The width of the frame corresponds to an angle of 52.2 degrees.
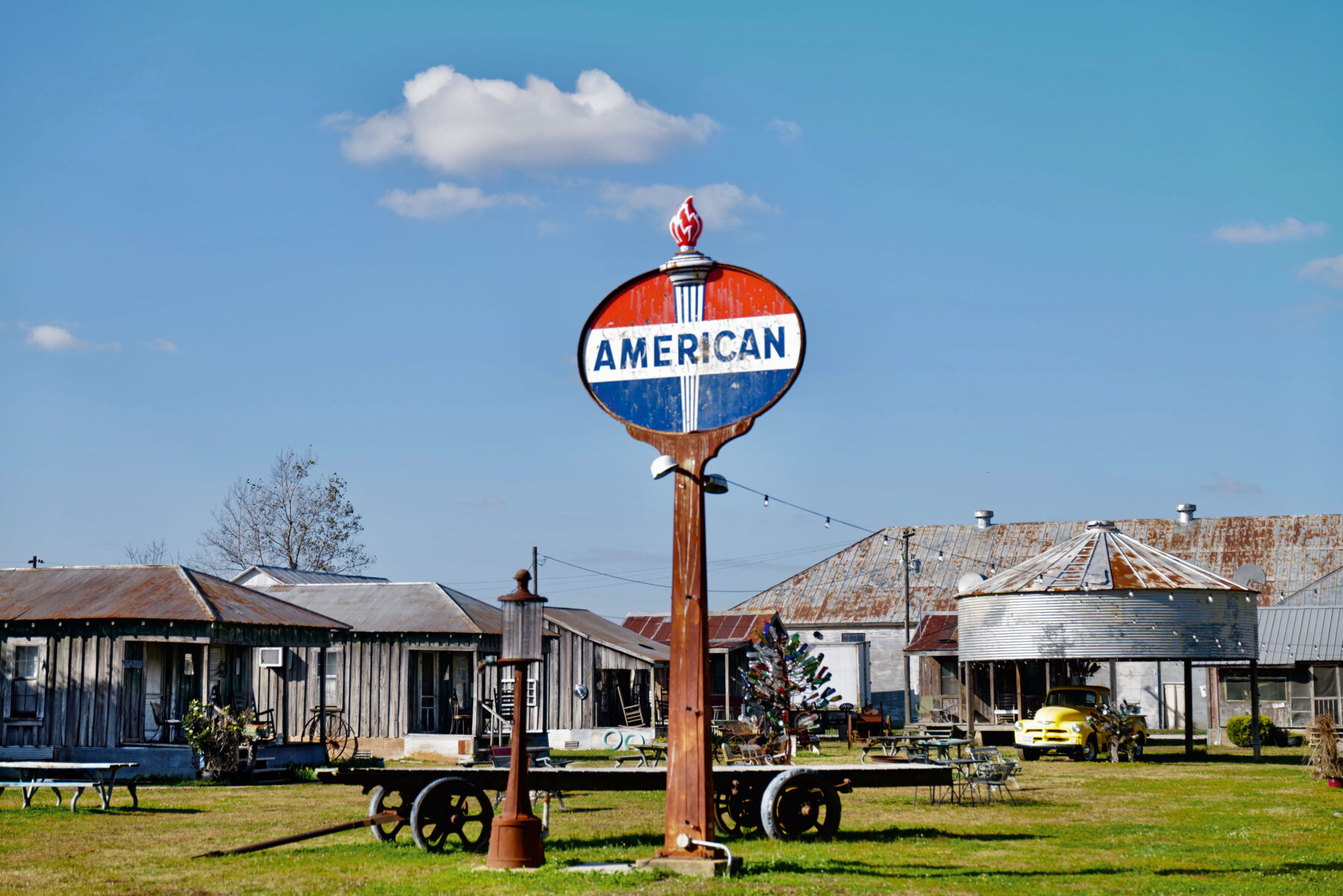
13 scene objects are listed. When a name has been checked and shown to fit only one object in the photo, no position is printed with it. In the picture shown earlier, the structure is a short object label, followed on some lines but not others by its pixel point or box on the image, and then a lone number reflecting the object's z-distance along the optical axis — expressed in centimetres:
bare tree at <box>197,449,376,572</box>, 5559
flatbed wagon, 1319
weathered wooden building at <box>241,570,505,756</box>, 3125
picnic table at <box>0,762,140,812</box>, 1761
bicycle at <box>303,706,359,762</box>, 2848
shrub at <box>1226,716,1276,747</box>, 3562
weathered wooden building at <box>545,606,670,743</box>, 3588
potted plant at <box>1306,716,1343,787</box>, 2144
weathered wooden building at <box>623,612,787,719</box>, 4069
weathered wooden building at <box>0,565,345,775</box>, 2375
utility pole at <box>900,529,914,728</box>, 4181
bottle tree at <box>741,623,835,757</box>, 2725
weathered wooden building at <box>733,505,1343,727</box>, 4541
